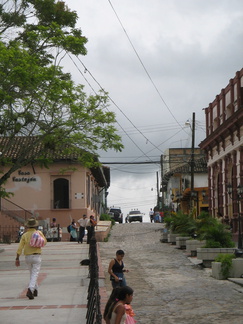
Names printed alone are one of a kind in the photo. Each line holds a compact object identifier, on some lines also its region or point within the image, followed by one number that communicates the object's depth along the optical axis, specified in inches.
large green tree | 873.5
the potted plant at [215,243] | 837.2
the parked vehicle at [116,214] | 2746.1
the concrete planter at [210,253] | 833.5
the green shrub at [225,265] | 708.0
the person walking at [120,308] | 268.7
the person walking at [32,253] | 530.6
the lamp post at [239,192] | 940.8
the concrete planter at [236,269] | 712.4
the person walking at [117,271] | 508.7
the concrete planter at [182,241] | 1118.4
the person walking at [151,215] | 2653.5
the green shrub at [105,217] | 2115.7
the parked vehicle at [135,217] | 2891.2
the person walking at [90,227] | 1083.3
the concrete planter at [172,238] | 1234.6
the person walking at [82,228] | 1330.0
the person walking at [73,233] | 1478.8
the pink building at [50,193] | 1720.0
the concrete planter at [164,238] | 1315.2
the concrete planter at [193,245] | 983.0
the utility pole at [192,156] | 1700.7
